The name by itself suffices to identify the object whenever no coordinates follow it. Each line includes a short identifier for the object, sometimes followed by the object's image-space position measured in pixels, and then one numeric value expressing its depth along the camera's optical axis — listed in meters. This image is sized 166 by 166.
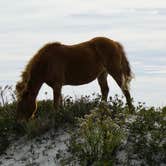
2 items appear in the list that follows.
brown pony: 12.91
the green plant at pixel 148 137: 10.05
